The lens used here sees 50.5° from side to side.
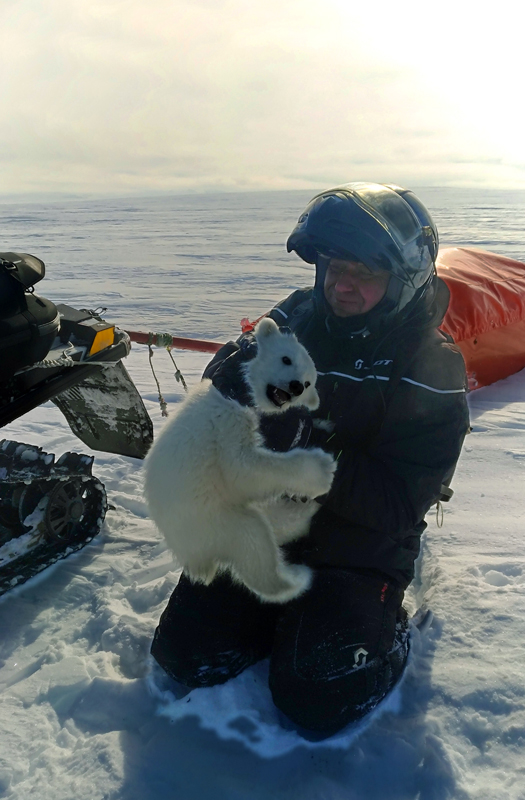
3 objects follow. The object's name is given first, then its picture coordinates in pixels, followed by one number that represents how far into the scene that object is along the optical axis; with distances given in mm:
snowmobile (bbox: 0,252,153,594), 2182
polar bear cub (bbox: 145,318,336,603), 1884
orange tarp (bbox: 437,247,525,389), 4793
